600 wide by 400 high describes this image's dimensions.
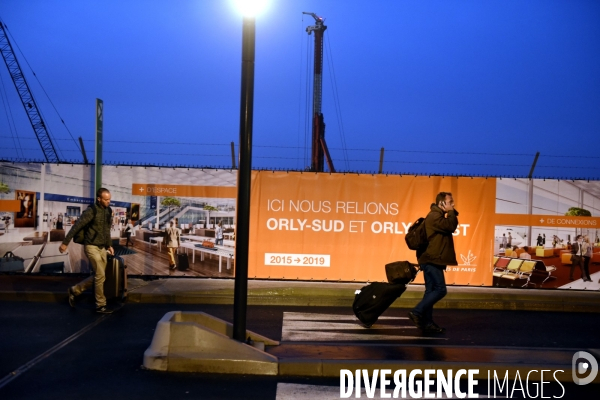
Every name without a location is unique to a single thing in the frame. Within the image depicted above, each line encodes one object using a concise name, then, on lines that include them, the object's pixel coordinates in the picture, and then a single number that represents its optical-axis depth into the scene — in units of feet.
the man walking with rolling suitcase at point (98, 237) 32.55
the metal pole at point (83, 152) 44.30
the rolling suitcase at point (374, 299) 30.17
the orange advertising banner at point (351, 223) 43.42
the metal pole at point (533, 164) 44.52
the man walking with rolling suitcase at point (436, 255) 29.40
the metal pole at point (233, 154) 45.16
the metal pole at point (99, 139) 40.32
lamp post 23.67
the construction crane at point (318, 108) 77.81
